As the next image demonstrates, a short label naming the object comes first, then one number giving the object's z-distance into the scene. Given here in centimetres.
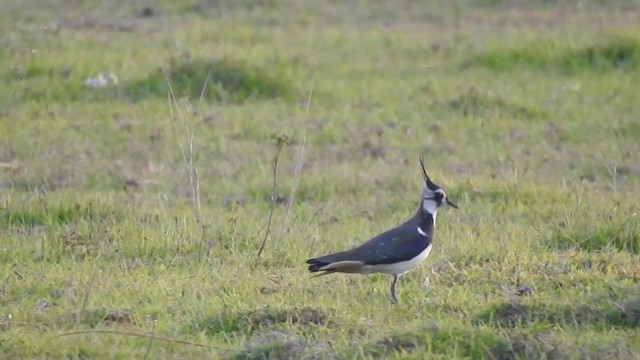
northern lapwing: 1257
